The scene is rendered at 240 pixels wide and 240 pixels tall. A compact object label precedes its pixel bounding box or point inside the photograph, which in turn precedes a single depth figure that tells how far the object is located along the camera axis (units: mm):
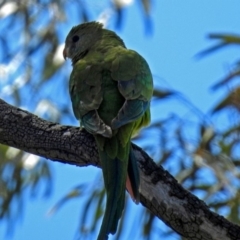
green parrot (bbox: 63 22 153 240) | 5785
